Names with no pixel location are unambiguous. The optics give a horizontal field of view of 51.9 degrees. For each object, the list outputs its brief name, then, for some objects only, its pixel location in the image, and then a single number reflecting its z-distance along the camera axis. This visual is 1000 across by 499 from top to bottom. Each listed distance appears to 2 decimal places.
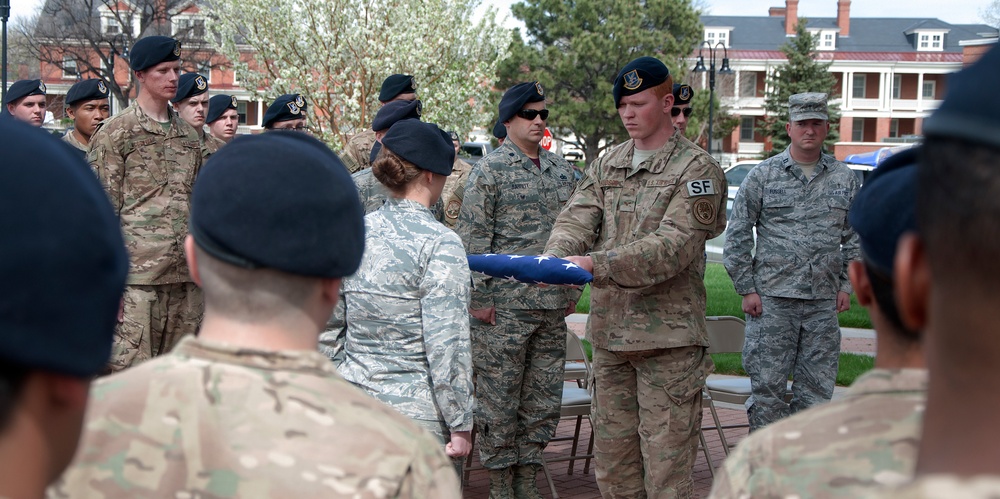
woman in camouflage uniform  3.65
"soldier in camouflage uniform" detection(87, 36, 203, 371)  5.78
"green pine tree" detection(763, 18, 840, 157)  58.84
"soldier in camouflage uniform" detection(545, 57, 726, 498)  5.05
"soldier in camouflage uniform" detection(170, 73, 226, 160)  8.11
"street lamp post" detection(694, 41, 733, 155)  29.84
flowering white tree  24.41
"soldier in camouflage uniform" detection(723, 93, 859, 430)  6.61
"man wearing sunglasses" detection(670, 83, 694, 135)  8.20
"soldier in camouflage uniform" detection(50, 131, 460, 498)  1.69
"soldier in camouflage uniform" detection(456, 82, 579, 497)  6.14
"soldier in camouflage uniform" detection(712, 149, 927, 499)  1.61
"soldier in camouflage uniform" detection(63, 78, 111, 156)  8.67
